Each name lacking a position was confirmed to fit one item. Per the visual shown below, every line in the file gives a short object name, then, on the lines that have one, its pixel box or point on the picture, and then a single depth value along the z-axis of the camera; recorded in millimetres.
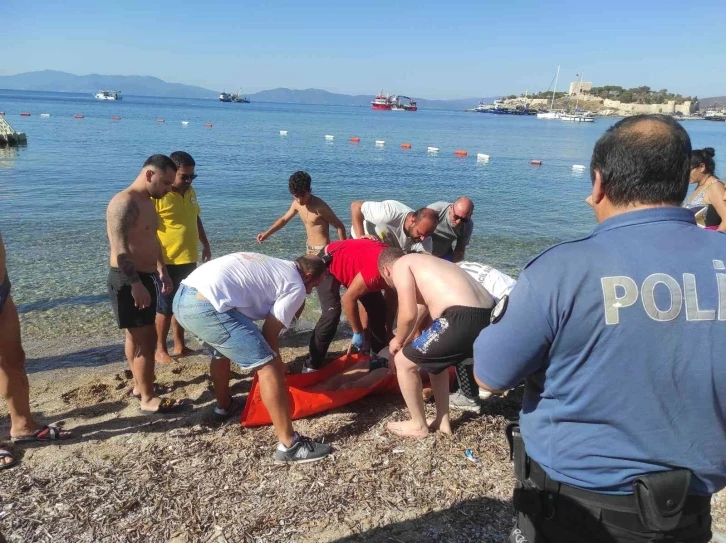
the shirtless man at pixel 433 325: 3355
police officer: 1391
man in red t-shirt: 4684
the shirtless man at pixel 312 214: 6039
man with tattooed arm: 3904
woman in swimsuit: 5629
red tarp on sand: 3922
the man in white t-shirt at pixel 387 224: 5637
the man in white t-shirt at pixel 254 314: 3383
